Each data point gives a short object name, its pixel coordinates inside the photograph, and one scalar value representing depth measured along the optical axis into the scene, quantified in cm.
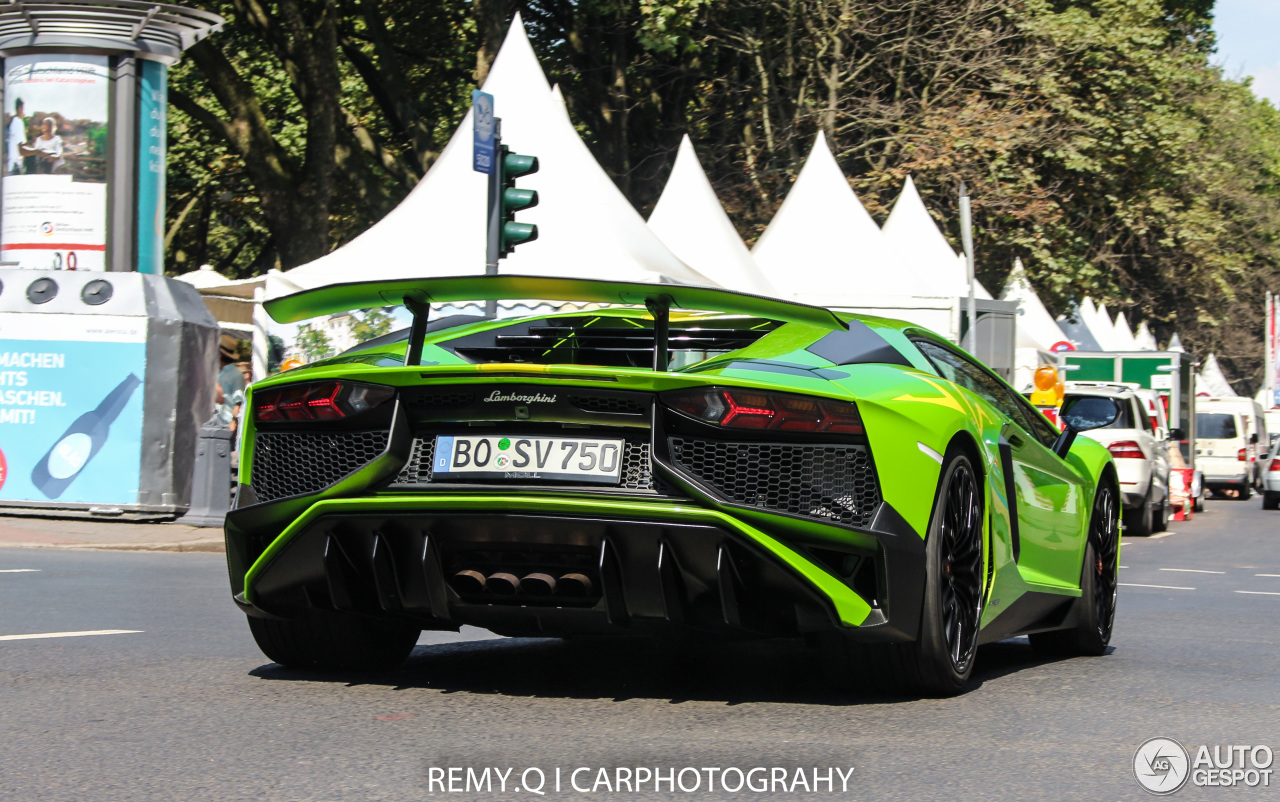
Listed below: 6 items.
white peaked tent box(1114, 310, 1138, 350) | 4791
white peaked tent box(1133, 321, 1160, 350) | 5141
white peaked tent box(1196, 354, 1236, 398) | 6009
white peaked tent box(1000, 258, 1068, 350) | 3291
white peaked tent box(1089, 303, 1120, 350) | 4449
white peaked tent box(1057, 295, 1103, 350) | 4181
